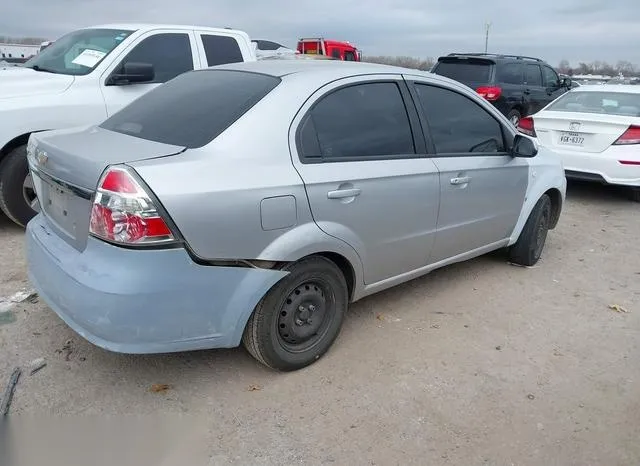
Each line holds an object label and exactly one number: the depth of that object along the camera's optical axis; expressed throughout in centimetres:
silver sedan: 258
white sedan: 706
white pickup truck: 494
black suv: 1236
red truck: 2261
